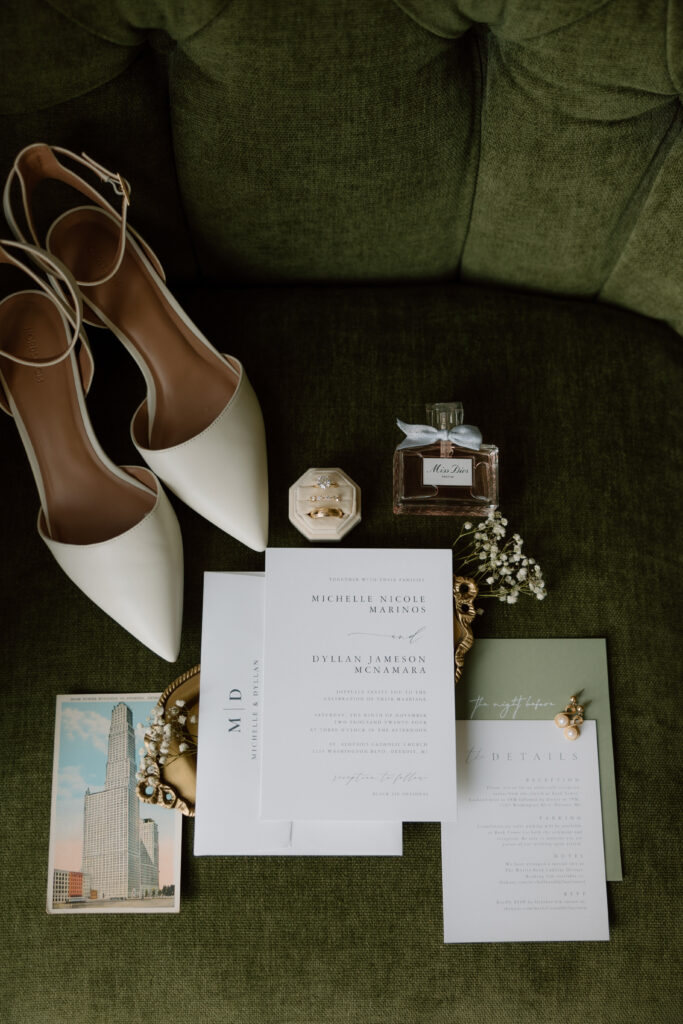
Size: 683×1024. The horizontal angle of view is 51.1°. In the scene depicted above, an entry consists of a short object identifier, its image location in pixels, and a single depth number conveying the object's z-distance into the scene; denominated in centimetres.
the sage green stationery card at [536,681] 98
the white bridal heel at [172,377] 95
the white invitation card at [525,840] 94
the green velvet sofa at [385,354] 87
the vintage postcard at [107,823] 94
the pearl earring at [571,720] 97
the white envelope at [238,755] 94
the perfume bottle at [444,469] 98
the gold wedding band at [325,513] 96
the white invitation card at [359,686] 93
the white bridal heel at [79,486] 92
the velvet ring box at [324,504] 96
